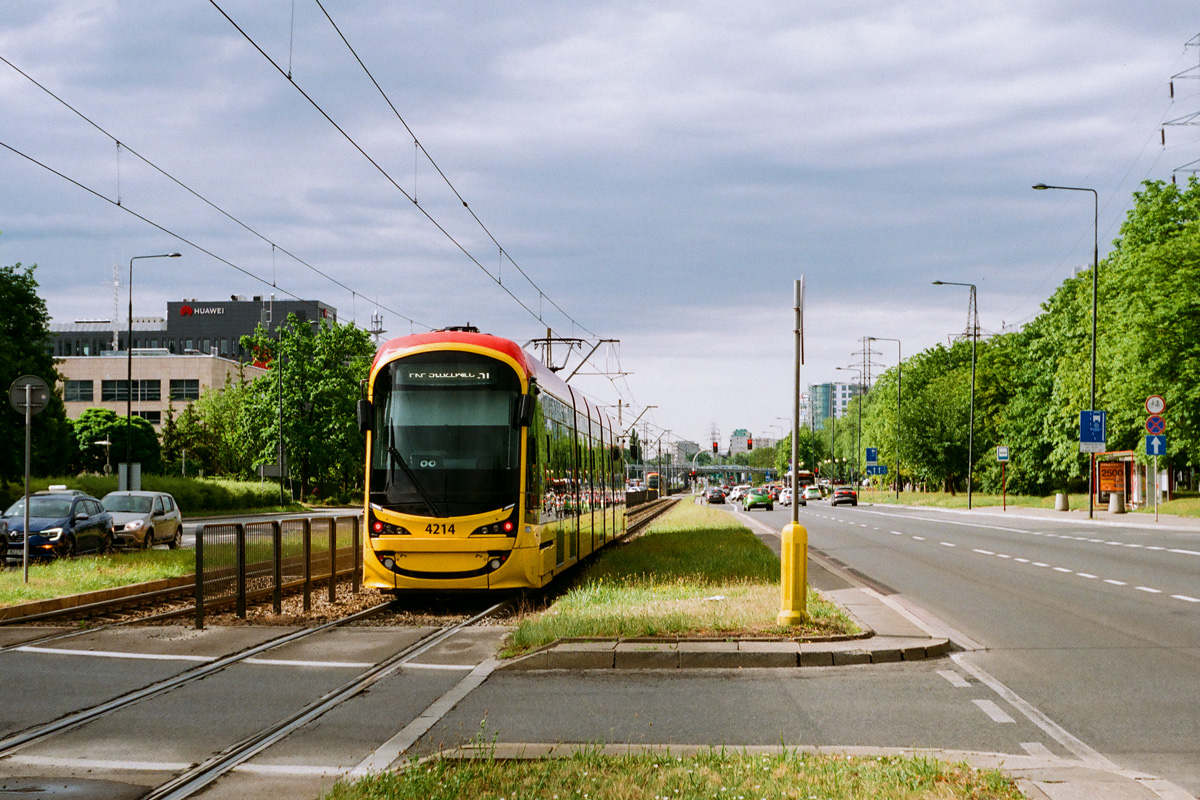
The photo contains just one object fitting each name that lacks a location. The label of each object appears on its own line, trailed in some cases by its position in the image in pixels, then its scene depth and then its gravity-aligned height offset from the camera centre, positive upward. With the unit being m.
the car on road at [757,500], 74.62 -3.84
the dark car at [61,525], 24.92 -2.01
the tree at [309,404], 71.69 +1.79
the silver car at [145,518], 29.62 -2.19
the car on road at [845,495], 85.75 -3.97
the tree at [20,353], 48.34 +3.23
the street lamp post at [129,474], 41.06 -1.45
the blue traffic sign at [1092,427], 45.81 +0.61
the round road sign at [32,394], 18.98 +0.59
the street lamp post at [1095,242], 45.88 +7.92
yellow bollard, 12.02 -1.39
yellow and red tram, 15.20 -0.40
